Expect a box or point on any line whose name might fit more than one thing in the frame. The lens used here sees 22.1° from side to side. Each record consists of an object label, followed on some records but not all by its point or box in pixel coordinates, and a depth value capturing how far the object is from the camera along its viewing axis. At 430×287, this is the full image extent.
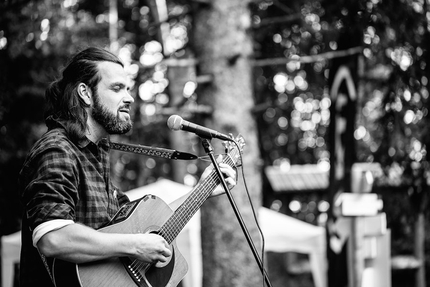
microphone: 5.75
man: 4.83
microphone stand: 5.78
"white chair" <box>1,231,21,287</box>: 15.66
